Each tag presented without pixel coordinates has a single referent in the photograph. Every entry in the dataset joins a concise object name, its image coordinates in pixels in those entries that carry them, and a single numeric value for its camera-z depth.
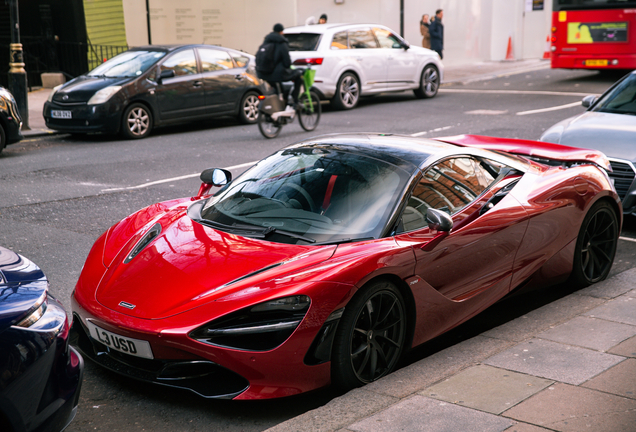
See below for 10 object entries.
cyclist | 13.89
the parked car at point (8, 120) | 11.27
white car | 16.45
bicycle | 12.88
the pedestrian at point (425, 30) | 26.47
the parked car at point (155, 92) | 13.04
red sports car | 3.57
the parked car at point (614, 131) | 7.19
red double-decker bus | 18.91
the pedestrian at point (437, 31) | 25.64
